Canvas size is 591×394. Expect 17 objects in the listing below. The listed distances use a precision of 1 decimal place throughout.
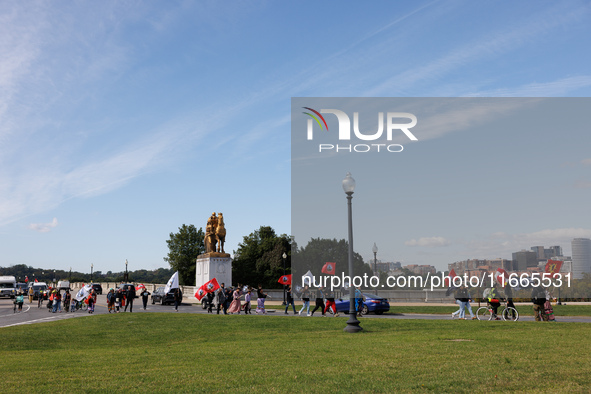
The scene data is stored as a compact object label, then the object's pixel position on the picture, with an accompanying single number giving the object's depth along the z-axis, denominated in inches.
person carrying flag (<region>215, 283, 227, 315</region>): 1217.7
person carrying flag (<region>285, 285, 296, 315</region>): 1338.6
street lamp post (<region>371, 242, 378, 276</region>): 1906.6
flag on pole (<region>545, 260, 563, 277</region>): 1557.8
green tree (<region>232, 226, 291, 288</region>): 3486.7
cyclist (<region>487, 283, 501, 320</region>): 903.1
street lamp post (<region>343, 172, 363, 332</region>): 689.0
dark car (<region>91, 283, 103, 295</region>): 2928.2
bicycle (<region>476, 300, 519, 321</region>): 901.7
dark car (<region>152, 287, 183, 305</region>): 1841.8
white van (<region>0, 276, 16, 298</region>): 2464.3
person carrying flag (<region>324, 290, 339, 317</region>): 1074.1
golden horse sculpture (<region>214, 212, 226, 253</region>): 2203.6
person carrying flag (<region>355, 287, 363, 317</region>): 1121.4
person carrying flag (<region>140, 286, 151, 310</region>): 1398.7
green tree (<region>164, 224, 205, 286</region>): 3991.1
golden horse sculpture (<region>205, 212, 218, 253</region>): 2220.7
